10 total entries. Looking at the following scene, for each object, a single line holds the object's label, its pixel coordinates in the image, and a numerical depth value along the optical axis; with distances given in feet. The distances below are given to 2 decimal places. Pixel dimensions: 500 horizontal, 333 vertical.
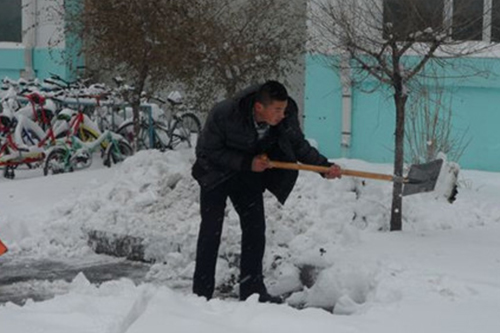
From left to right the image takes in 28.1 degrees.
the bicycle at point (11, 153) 38.73
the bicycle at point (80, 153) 38.63
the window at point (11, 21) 54.85
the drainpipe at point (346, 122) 40.29
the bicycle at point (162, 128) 42.32
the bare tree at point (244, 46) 33.86
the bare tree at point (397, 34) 24.95
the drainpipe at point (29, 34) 52.80
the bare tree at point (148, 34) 34.76
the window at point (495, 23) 36.18
